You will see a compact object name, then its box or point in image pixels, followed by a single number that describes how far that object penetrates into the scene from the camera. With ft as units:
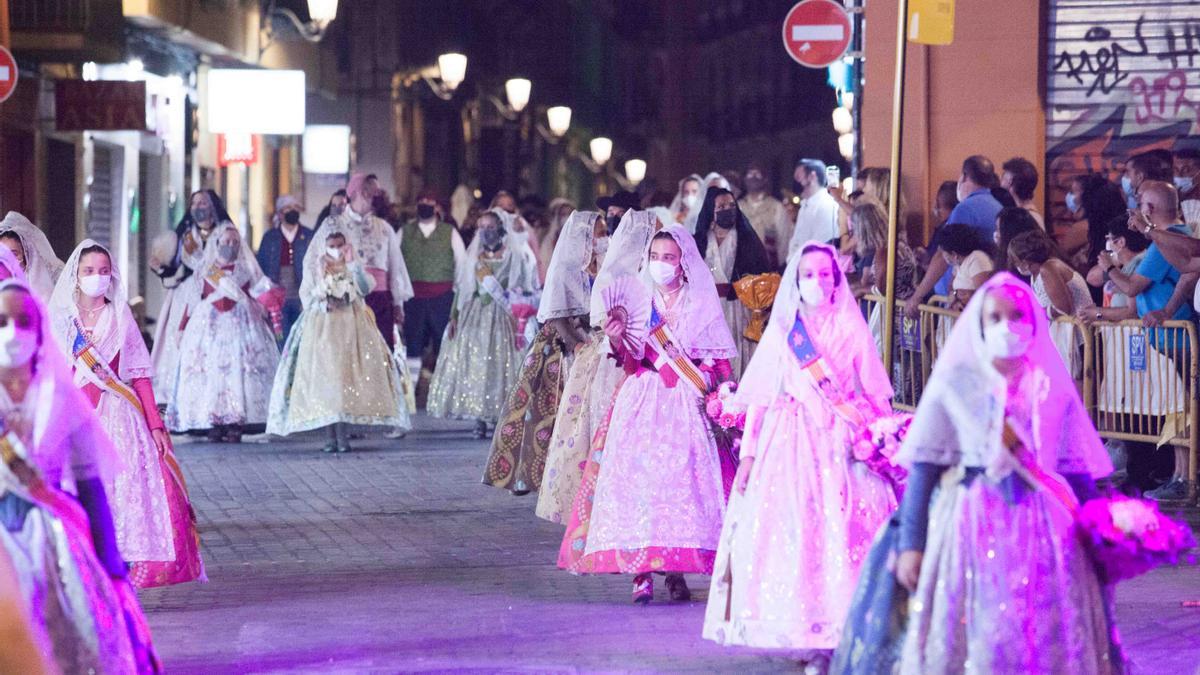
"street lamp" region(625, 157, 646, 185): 195.00
